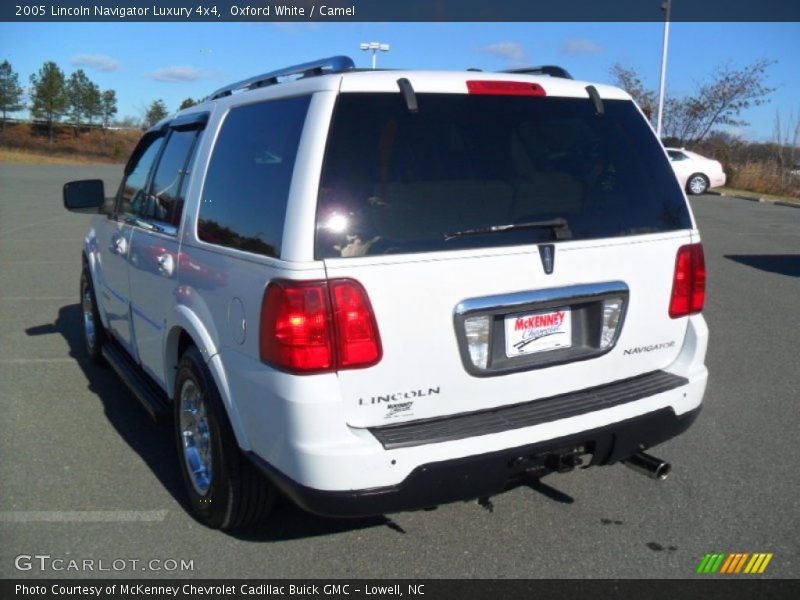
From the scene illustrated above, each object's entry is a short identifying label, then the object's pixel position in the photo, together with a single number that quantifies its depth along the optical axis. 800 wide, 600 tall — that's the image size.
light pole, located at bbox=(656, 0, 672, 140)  29.79
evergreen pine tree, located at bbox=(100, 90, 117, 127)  92.62
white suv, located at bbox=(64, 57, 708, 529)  2.66
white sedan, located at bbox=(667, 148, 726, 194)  25.86
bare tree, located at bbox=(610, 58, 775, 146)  32.88
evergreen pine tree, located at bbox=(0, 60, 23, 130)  82.50
